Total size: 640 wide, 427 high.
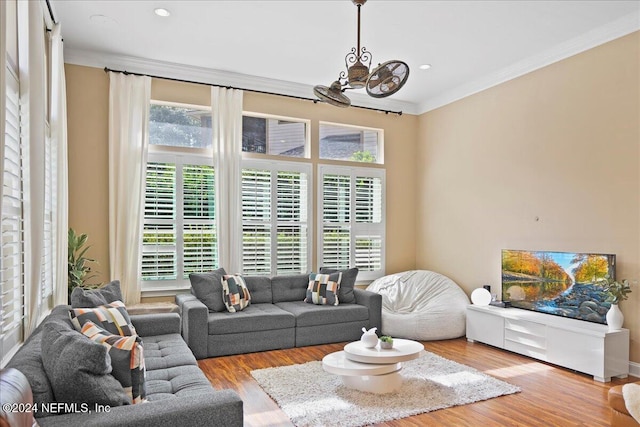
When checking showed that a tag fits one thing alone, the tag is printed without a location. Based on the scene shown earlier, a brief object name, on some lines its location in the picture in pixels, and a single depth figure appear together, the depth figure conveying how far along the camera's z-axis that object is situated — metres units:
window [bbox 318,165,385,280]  6.29
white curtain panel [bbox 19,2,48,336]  2.56
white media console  3.88
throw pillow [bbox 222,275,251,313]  4.89
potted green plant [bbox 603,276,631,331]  3.96
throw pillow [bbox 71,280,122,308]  3.04
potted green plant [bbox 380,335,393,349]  3.70
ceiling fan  2.90
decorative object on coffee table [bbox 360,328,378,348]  3.72
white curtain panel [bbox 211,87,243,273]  5.47
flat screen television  4.22
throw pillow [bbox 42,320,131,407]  1.85
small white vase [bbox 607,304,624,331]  3.96
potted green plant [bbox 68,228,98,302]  4.32
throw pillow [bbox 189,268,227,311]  4.86
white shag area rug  3.08
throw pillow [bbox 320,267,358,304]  5.48
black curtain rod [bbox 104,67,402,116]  5.09
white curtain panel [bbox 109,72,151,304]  4.99
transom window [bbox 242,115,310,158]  5.89
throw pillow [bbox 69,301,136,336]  2.77
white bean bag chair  5.21
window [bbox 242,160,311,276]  5.77
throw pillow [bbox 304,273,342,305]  5.33
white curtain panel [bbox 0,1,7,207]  1.78
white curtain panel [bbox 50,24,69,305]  3.72
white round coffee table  3.43
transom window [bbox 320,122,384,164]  6.39
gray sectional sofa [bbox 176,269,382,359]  4.52
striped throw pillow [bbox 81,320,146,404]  2.11
